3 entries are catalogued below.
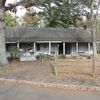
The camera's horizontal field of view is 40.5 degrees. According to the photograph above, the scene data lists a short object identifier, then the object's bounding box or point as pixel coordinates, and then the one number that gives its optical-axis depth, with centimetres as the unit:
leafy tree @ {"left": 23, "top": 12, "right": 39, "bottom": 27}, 3023
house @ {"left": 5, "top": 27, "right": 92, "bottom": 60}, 2068
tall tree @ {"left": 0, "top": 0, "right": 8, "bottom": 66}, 1088
